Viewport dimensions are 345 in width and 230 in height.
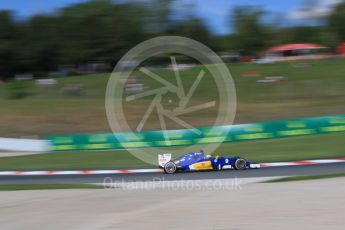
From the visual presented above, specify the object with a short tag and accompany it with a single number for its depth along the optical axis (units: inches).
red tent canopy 2765.7
